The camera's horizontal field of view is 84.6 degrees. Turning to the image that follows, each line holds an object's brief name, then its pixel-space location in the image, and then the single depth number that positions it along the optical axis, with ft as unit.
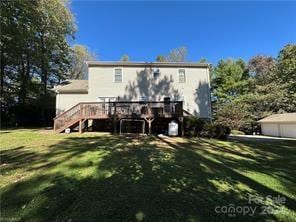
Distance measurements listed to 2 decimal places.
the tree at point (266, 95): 66.74
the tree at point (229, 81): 74.53
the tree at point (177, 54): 85.70
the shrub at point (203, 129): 32.54
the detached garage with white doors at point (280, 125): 50.96
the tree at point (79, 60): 76.14
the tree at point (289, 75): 65.92
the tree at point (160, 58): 85.59
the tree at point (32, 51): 42.60
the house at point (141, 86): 43.25
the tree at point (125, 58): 88.87
